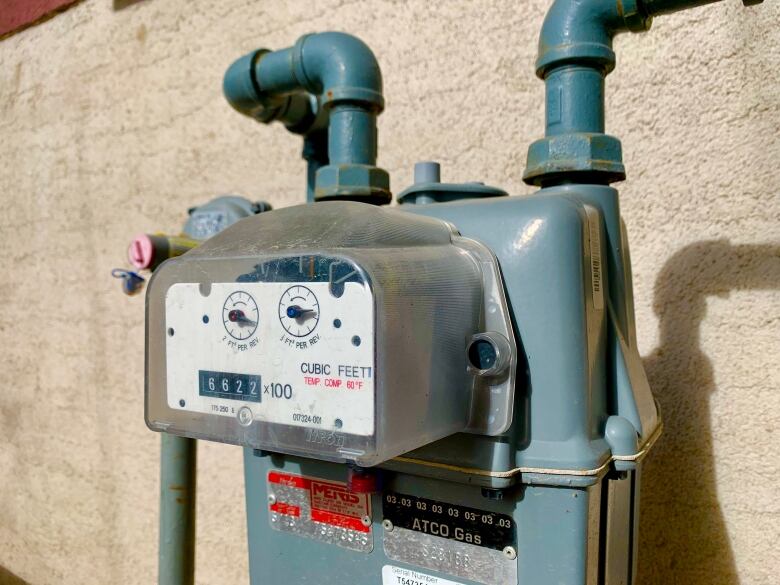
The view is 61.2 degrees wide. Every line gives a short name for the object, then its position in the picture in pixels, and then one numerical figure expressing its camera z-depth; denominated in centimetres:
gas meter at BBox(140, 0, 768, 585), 46
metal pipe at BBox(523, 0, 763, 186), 57
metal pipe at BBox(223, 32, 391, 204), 70
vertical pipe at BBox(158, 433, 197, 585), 90
